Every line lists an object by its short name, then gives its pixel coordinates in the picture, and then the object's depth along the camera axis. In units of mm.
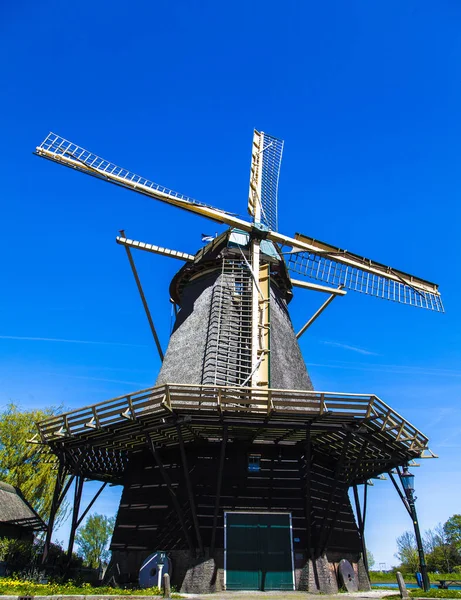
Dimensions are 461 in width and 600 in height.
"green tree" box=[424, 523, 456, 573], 45281
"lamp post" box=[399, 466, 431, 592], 12781
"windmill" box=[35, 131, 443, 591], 12461
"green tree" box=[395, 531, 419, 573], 40409
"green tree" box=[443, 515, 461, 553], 53962
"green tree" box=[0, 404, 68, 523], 24453
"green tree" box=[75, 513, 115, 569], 41656
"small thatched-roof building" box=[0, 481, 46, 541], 19578
